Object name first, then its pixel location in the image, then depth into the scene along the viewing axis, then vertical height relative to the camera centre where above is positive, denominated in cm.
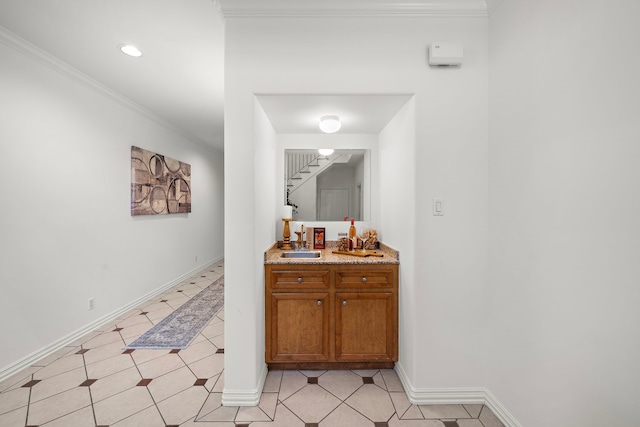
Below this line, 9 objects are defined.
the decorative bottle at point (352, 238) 248 -28
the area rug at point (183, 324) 256 -132
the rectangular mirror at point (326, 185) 288 +28
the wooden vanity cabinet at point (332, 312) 203 -80
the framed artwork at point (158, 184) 348 +40
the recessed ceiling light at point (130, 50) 222 +141
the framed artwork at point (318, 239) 268 -31
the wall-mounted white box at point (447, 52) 171 +105
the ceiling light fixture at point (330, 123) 224 +76
